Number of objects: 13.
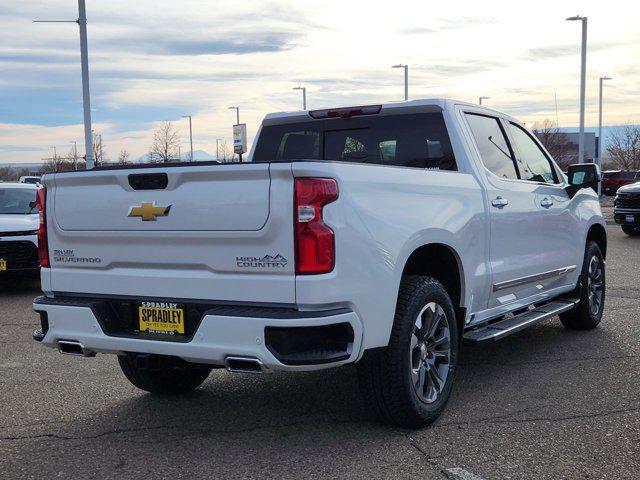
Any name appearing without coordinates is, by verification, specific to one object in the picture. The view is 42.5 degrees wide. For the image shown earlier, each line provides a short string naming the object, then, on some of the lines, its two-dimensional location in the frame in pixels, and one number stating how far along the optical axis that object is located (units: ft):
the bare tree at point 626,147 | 215.31
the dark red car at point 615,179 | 131.54
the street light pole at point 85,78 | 66.40
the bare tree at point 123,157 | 235.40
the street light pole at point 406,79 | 140.12
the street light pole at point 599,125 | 184.80
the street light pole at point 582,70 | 101.52
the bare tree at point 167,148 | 174.70
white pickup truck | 13.03
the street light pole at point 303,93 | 166.99
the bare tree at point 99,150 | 206.53
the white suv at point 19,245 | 35.27
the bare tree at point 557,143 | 203.37
